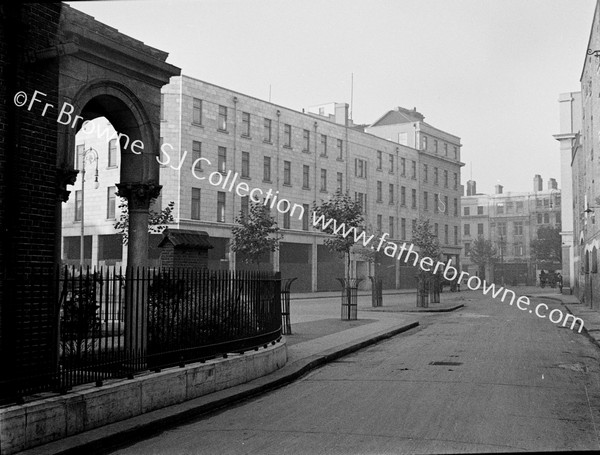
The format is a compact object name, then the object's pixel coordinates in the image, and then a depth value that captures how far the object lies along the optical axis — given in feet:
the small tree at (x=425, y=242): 178.60
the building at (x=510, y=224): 318.24
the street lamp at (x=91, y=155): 123.13
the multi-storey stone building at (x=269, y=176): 139.54
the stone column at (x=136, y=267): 28.25
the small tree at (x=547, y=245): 284.41
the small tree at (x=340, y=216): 119.03
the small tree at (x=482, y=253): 306.35
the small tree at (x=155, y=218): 86.51
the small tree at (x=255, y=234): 128.98
